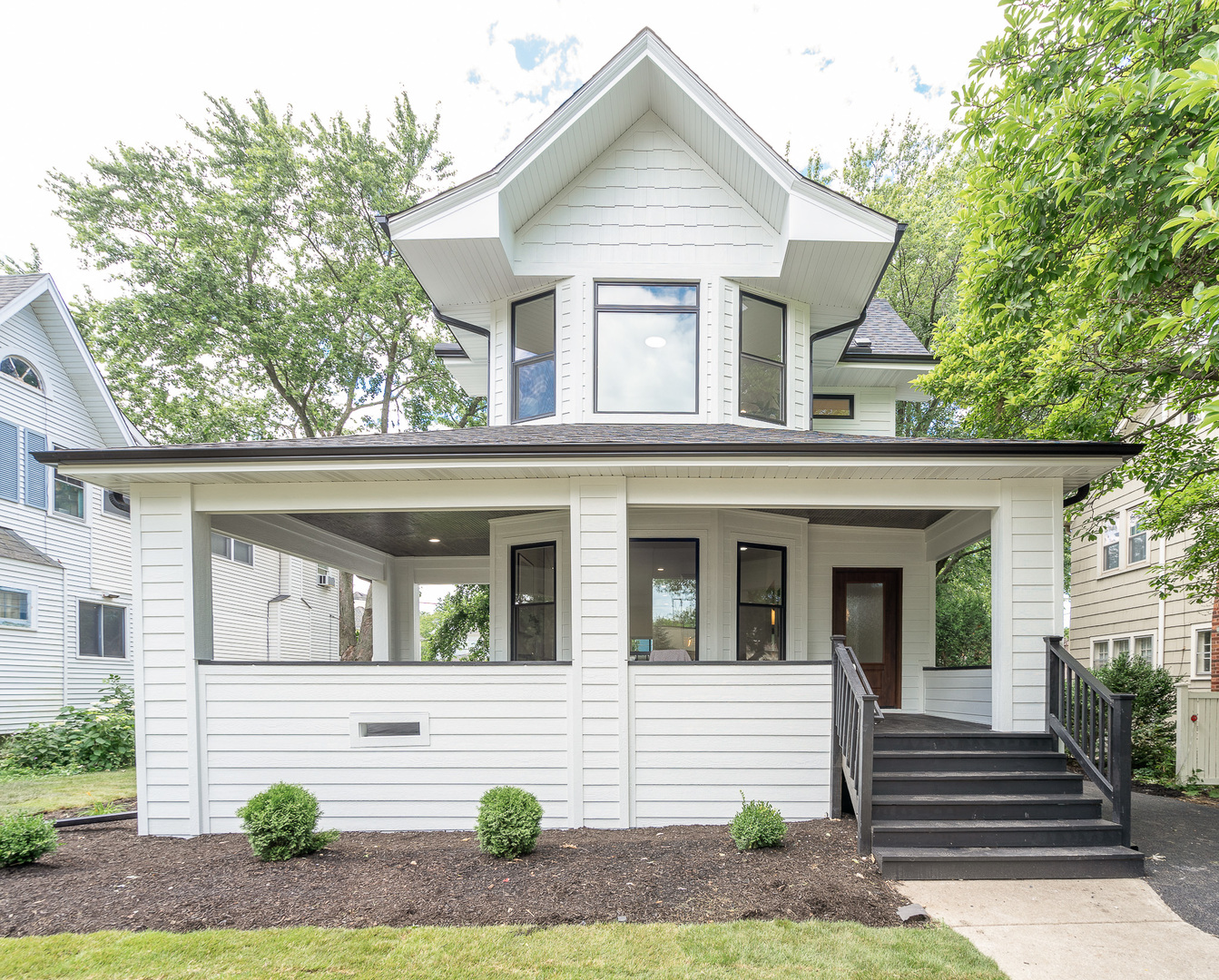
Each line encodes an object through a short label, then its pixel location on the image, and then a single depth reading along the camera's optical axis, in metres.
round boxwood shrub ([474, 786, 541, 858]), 5.23
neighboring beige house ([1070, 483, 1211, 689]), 12.11
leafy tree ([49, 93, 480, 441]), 17.39
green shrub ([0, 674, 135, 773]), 11.05
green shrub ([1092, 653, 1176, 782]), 10.02
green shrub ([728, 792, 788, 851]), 5.32
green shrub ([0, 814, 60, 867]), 5.27
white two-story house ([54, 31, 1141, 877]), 6.16
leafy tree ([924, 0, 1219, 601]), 5.32
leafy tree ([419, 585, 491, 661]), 19.50
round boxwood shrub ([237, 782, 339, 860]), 5.32
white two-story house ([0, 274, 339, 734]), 12.61
